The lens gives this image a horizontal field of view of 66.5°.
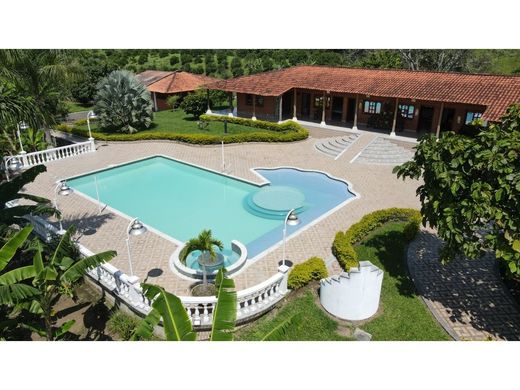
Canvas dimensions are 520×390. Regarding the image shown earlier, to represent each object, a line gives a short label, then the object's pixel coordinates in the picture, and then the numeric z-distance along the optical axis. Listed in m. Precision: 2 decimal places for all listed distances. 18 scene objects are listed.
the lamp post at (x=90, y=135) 26.85
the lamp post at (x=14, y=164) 23.03
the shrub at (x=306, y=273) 12.07
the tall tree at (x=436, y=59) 47.16
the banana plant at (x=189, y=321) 7.07
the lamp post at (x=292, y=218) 10.78
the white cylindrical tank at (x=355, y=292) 10.60
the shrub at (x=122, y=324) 10.71
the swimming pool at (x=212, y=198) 17.19
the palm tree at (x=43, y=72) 21.95
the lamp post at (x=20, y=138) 22.74
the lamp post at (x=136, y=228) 10.41
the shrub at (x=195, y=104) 37.00
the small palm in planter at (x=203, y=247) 11.49
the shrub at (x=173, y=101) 41.66
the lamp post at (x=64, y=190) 13.14
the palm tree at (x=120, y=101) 29.75
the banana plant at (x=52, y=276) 8.66
